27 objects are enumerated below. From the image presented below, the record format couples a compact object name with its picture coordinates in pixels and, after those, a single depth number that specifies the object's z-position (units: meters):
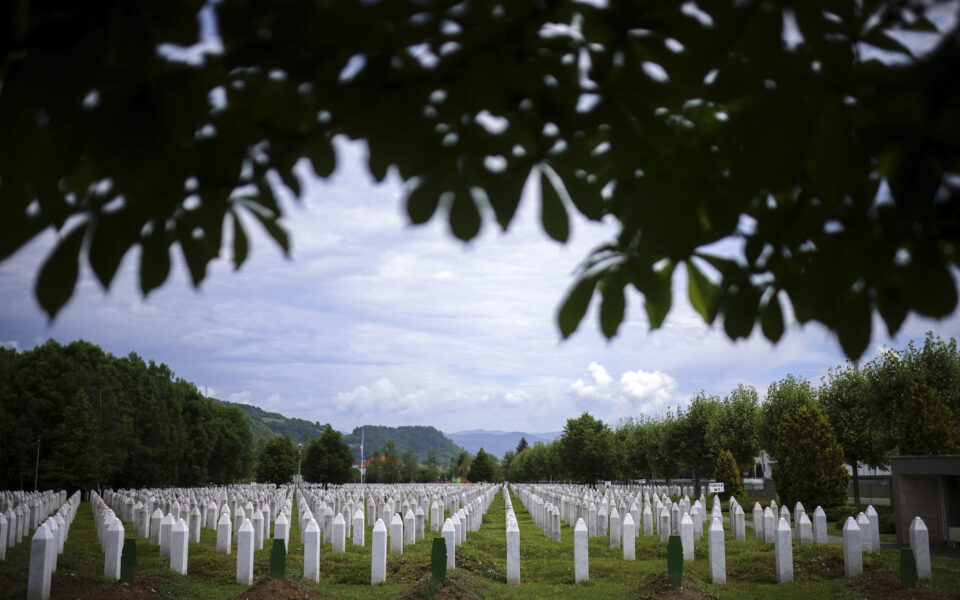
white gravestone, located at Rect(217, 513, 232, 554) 13.95
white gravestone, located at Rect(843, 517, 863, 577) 11.35
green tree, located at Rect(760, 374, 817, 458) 34.44
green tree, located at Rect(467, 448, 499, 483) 104.00
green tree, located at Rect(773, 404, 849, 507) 25.06
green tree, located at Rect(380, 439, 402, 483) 91.06
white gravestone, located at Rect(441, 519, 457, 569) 11.25
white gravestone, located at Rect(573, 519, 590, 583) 11.56
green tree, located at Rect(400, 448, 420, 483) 96.74
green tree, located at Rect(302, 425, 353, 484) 68.00
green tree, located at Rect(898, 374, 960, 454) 21.66
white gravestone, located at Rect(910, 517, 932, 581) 10.80
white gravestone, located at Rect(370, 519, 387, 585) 11.26
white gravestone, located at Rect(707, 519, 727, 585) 11.41
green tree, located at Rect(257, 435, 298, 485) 70.88
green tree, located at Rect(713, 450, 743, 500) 34.62
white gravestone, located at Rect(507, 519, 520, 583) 11.54
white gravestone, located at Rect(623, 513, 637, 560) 13.75
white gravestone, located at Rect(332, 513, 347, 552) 14.11
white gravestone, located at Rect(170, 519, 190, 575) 11.84
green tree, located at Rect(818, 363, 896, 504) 28.53
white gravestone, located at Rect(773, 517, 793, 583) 11.51
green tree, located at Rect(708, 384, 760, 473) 39.59
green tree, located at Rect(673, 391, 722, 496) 41.78
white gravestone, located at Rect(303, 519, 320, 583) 11.34
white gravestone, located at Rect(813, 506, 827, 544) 14.68
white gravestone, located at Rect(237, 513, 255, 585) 11.41
